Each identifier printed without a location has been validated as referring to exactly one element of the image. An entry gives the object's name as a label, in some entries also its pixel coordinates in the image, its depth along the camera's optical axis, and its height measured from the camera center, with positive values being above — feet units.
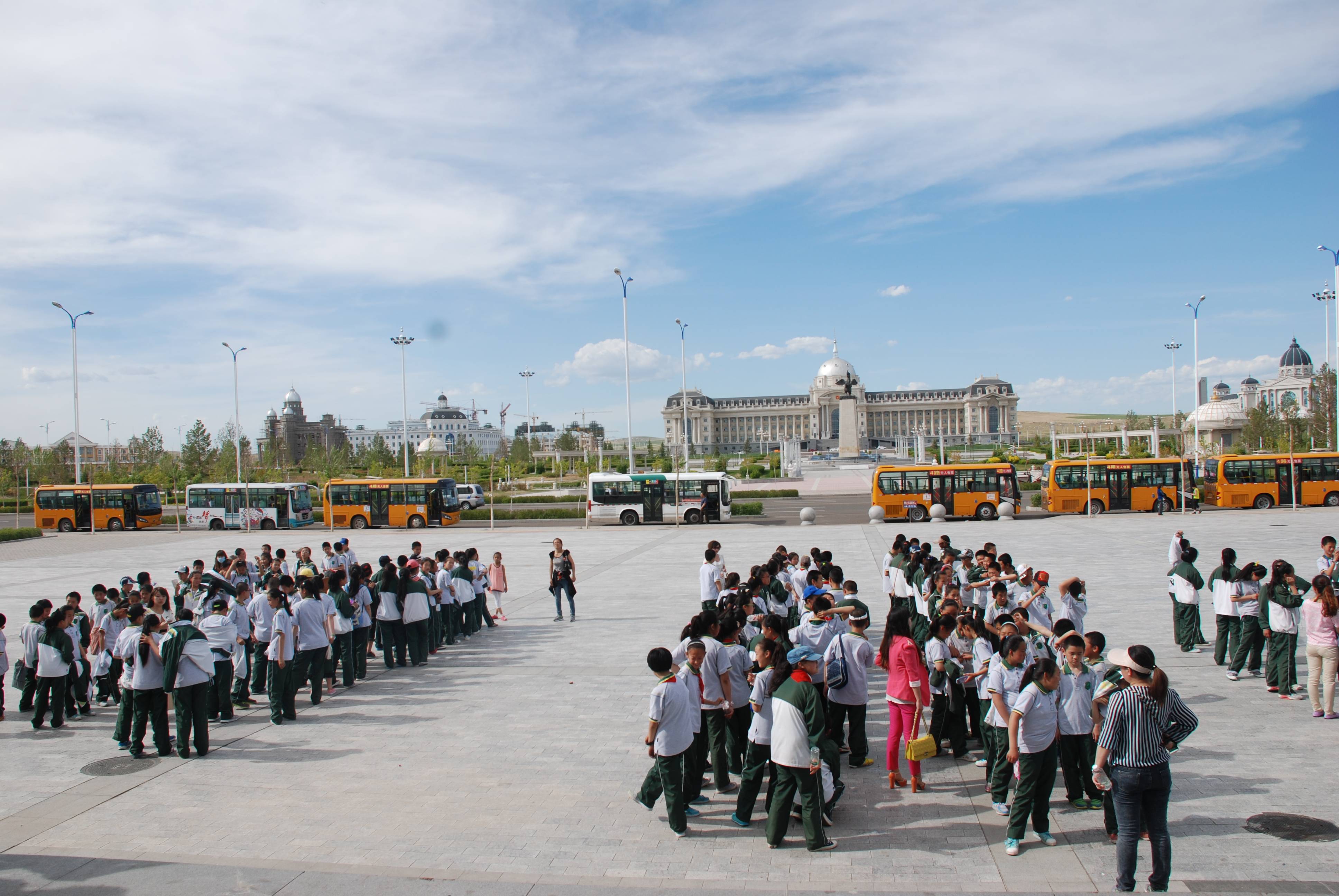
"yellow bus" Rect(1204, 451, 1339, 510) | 117.91 -5.60
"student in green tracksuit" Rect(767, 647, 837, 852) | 19.51 -6.81
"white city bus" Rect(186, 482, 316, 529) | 137.39 -4.43
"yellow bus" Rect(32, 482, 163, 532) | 135.54 -3.67
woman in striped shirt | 17.01 -6.27
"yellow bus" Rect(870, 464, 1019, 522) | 119.34 -5.32
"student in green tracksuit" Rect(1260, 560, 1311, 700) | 31.01 -6.76
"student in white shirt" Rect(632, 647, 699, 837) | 20.77 -6.81
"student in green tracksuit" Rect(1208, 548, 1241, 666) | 34.55 -6.95
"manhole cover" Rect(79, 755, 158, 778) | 27.50 -9.53
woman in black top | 50.01 -6.40
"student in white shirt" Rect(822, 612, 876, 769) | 24.48 -6.47
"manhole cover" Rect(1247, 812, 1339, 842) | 20.26 -9.64
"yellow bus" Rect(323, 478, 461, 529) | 130.41 -4.72
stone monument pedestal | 308.19 +9.66
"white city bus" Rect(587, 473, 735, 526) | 126.72 -5.02
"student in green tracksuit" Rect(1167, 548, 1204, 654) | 37.24 -7.00
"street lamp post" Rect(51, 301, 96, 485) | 140.97 +24.80
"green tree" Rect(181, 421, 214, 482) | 226.38 +7.40
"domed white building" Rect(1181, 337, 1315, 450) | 354.95 +24.07
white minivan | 177.78 -5.67
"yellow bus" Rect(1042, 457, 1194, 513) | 117.60 -5.26
